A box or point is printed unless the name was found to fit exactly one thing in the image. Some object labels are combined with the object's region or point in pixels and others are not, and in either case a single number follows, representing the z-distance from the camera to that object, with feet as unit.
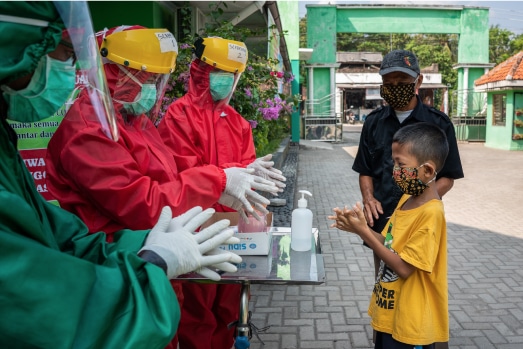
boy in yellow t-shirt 6.90
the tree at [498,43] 122.01
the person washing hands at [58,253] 3.42
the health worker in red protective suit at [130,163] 6.01
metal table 6.24
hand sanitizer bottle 7.62
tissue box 7.07
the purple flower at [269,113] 22.76
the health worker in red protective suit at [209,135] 9.35
